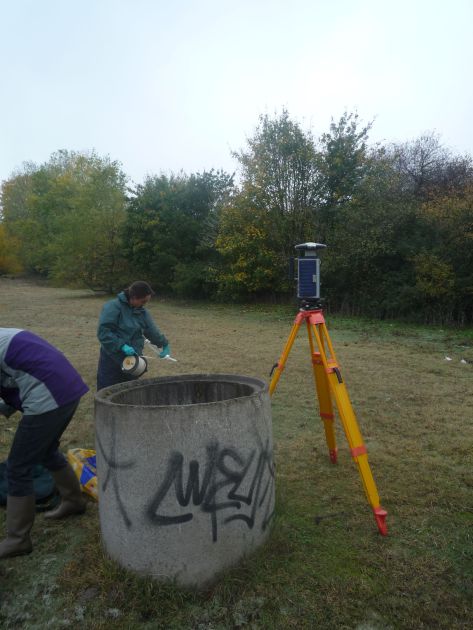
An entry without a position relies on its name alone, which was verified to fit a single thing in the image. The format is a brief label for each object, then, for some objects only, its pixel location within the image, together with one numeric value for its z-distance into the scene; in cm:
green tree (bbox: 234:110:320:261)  1964
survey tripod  361
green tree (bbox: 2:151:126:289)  2927
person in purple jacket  334
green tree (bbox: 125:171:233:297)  2519
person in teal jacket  498
